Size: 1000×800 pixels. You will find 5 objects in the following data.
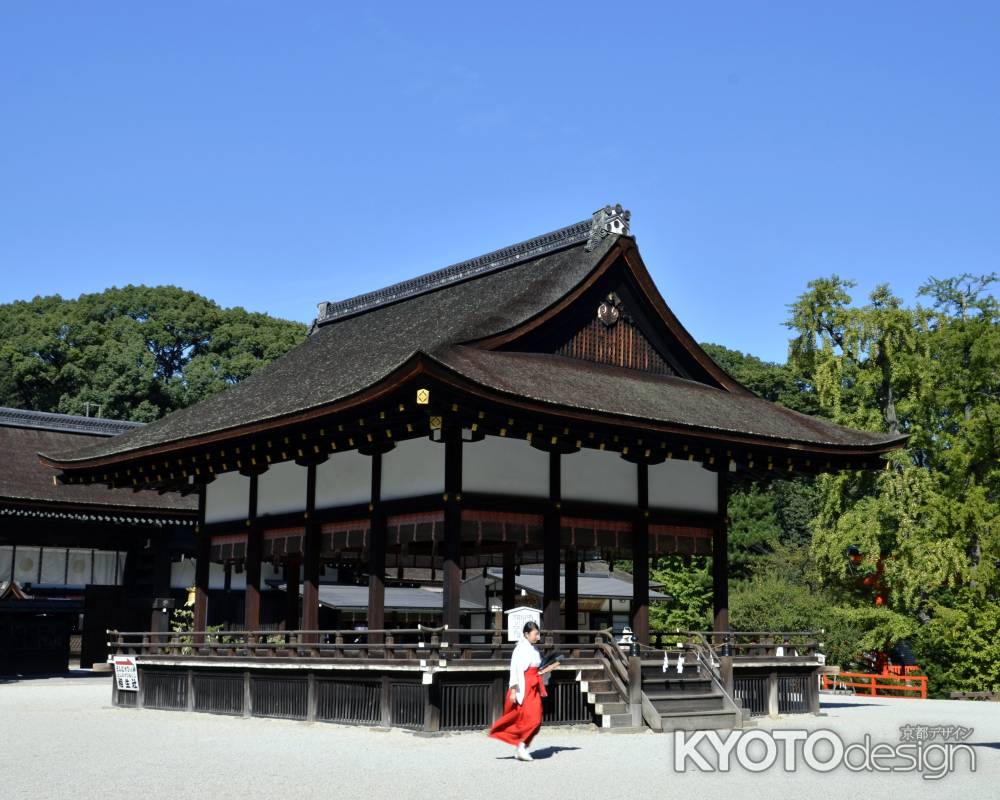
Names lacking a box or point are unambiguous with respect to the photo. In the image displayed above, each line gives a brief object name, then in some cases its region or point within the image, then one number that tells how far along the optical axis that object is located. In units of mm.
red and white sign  24297
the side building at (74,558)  33750
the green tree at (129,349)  63312
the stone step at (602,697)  18391
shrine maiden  14203
